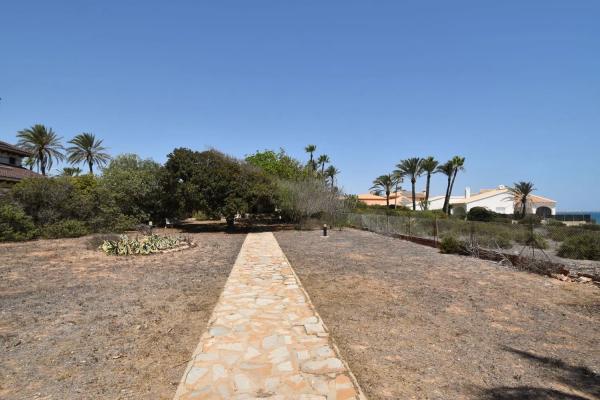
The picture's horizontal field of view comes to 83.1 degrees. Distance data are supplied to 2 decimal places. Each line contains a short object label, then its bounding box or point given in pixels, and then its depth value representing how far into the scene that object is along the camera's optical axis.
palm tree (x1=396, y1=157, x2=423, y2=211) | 49.50
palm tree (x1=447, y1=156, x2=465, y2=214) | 46.75
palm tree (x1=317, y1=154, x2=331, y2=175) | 63.42
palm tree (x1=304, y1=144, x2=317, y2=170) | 60.53
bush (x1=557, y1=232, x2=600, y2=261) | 11.50
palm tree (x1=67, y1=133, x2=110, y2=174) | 40.69
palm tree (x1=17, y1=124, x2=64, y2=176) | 38.56
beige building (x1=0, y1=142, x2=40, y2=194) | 23.19
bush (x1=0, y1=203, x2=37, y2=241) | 15.77
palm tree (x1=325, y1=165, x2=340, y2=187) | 62.28
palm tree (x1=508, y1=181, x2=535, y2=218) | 45.44
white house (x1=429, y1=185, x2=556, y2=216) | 52.69
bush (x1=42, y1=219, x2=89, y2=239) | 17.50
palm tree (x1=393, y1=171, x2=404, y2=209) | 52.46
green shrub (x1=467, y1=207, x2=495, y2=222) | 35.90
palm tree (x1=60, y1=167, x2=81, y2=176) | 49.96
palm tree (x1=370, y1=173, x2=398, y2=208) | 55.38
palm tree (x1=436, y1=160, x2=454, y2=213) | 47.41
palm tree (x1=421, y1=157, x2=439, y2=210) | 47.69
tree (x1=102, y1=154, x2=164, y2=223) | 23.63
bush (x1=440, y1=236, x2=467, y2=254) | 13.02
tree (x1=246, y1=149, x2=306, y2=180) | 30.02
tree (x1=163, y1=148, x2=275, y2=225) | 21.92
